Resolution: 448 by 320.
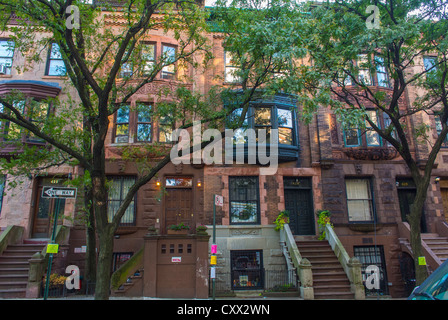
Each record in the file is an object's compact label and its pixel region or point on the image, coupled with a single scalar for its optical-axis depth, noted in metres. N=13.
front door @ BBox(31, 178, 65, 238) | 16.84
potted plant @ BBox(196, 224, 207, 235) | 14.20
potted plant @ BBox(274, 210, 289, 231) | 16.73
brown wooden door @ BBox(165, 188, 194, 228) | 17.22
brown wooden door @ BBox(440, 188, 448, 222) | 19.03
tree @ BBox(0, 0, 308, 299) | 9.28
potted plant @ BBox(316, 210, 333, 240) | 17.05
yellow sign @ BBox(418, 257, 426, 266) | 11.34
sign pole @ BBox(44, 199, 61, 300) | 8.16
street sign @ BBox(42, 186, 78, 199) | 8.81
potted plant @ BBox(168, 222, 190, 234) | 14.66
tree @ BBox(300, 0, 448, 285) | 11.57
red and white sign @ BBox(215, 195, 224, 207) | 12.61
